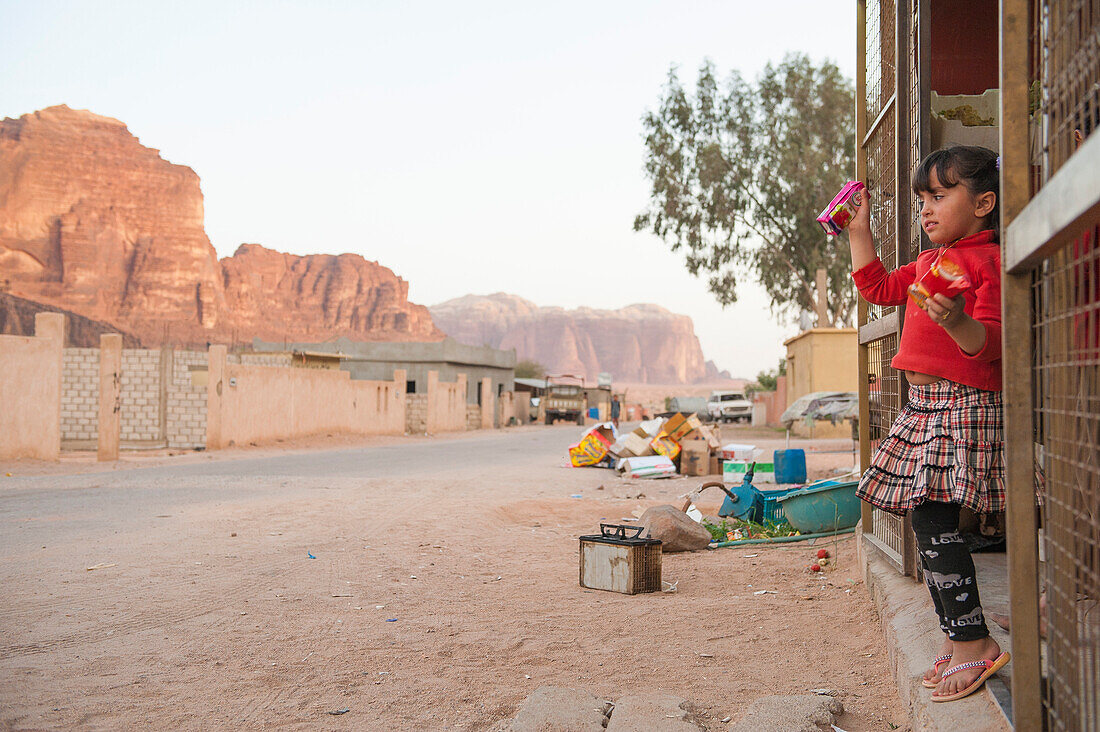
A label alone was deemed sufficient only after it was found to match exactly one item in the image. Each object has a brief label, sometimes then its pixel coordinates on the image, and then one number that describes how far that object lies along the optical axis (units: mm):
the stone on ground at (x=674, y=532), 6160
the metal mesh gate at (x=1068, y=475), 1593
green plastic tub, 6148
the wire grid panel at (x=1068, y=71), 1551
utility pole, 26781
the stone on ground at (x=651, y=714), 2736
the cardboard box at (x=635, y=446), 14203
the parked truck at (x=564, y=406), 49125
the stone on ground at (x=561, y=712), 2740
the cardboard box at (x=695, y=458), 13258
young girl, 2236
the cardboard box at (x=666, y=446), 13805
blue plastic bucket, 10109
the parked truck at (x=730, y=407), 42875
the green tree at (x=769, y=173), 29891
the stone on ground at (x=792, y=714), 2666
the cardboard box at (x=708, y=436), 13455
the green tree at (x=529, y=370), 90875
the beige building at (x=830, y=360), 23406
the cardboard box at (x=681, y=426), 13930
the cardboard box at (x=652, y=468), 13141
